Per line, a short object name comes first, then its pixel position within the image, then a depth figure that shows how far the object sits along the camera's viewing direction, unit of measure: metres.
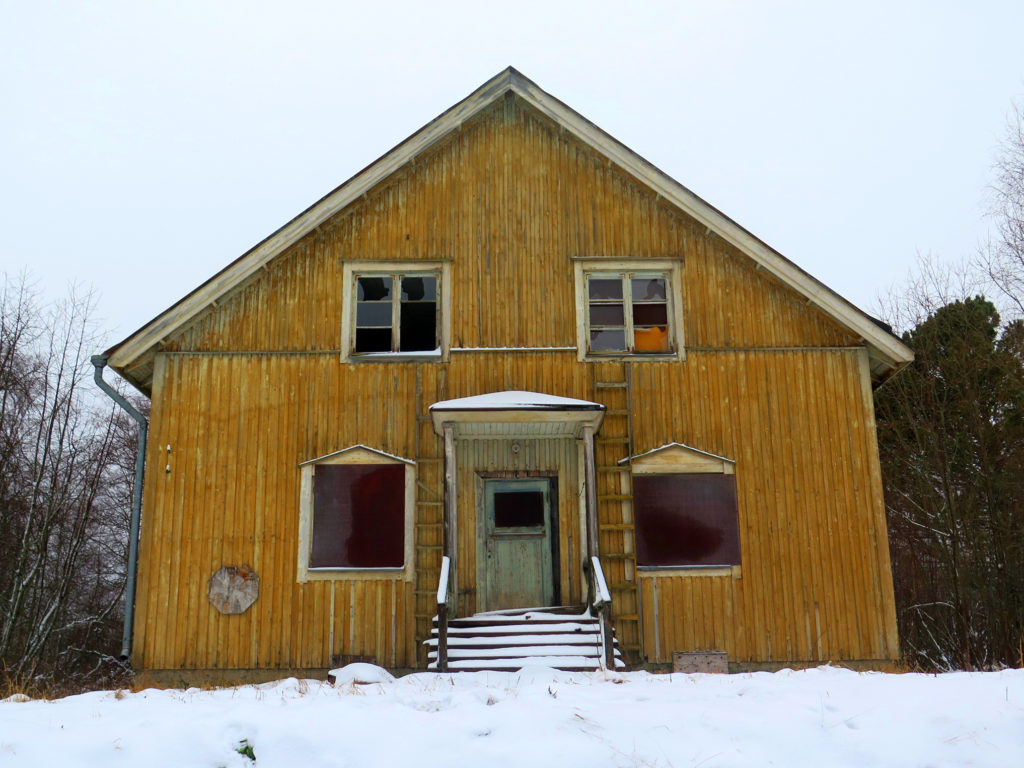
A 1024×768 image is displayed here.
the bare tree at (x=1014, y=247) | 17.97
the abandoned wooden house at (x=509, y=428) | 10.73
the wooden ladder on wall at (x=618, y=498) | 10.80
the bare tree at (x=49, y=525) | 21.03
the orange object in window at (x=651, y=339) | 11.92
